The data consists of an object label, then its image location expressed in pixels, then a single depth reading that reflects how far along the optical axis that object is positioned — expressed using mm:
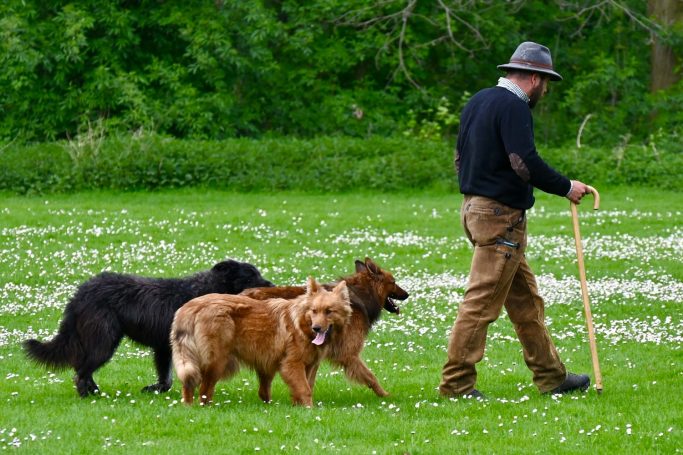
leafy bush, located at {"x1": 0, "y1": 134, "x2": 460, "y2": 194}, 46156
